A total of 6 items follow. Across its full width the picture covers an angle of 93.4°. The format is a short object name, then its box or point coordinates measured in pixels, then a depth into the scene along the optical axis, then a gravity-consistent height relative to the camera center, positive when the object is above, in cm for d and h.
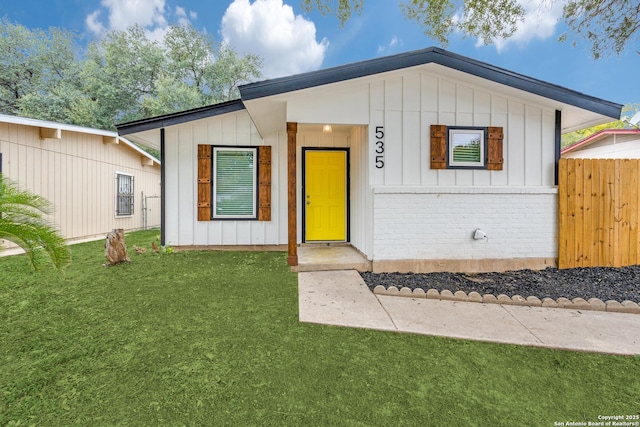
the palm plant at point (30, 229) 232 -15
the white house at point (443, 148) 414 +93
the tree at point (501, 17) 469 +338
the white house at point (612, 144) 714 +173
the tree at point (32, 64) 1491 +762
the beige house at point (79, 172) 568 +90
